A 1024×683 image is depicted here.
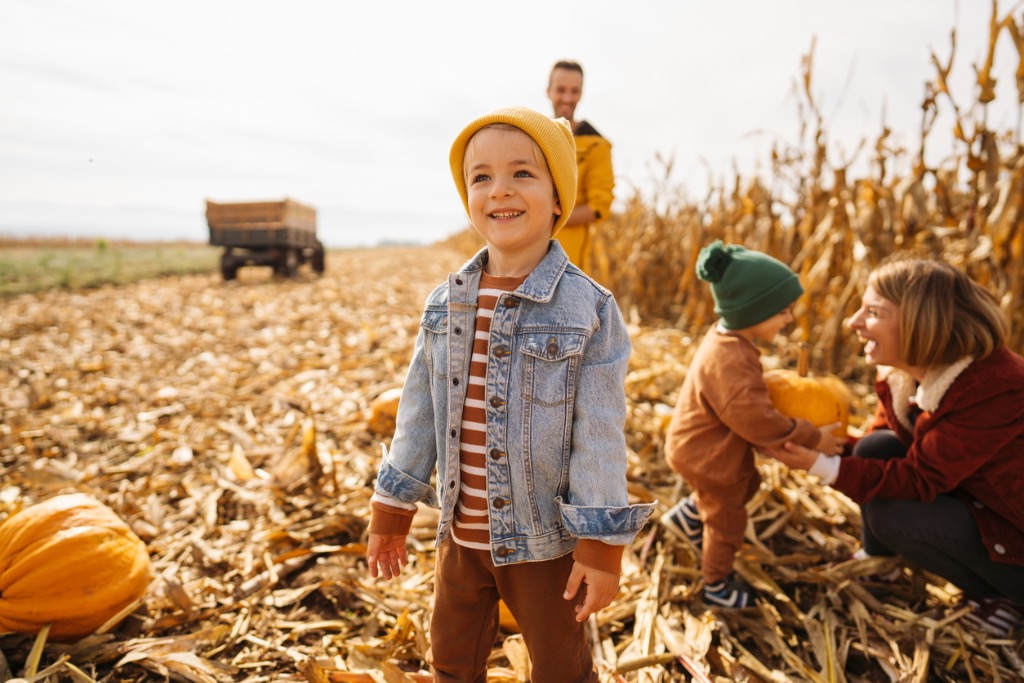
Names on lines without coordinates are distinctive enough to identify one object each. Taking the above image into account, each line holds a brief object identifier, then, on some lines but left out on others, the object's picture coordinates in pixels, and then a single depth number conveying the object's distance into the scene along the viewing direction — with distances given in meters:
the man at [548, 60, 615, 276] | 3.46
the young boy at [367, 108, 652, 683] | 1.28
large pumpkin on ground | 1.92
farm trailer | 11.61
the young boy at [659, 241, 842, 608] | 2.10
